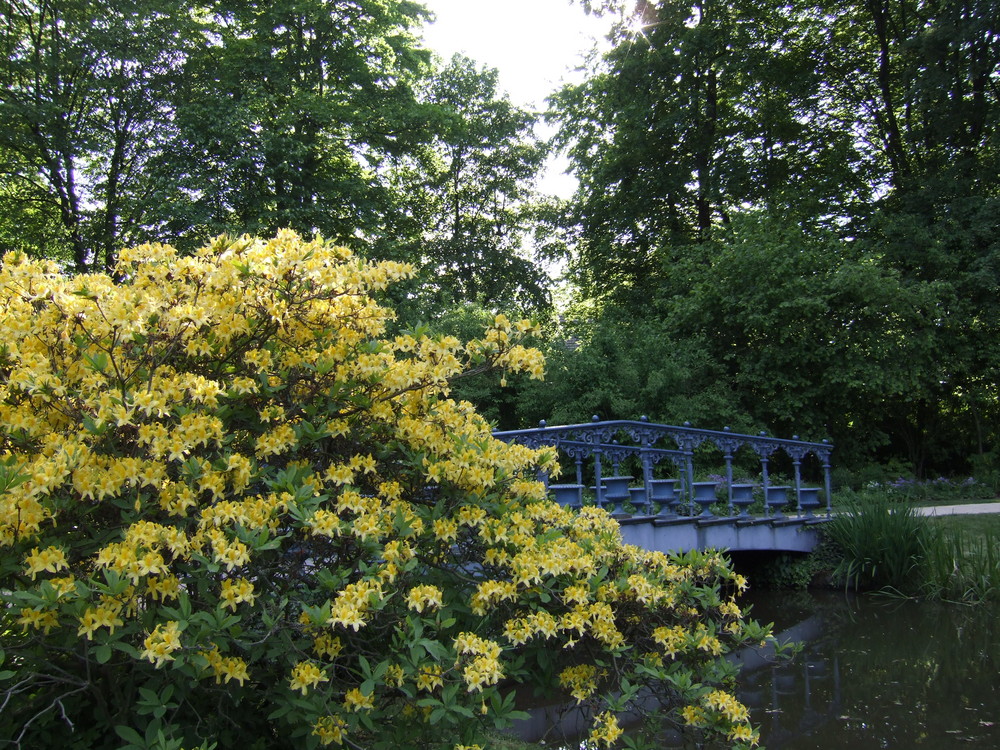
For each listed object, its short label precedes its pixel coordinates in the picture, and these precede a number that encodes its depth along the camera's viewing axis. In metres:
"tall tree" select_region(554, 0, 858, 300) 18.11
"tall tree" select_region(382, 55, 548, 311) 24.58
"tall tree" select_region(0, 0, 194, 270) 15.83
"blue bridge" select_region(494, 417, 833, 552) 7.79
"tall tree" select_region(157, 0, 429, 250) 15.80
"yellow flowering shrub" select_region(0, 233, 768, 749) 2.26
